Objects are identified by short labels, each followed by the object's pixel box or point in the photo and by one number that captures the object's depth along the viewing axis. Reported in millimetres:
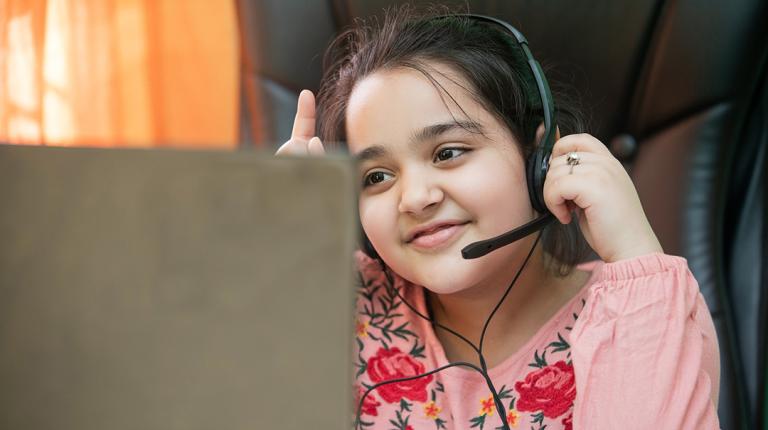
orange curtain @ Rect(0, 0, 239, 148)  1827
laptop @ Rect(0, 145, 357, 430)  859
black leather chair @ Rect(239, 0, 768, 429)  1584
